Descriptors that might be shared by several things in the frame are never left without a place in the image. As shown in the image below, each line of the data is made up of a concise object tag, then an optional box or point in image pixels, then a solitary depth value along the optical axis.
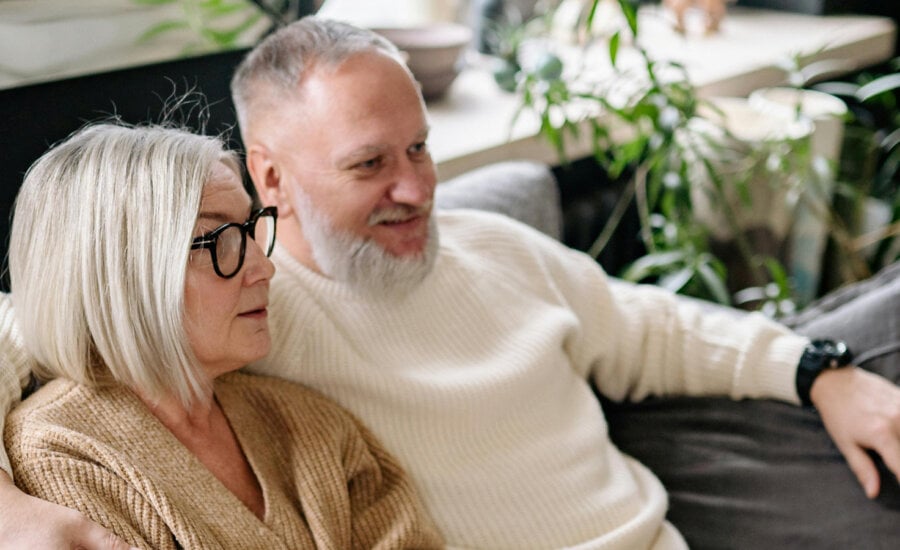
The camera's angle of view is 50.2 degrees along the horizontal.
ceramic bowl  2.30
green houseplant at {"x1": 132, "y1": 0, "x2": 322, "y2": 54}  1.56
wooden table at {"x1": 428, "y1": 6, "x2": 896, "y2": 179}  2.17
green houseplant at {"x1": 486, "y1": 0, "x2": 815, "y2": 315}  1.96
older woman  0.95
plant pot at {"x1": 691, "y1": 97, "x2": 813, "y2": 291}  2.19
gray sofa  1.43
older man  1.28
